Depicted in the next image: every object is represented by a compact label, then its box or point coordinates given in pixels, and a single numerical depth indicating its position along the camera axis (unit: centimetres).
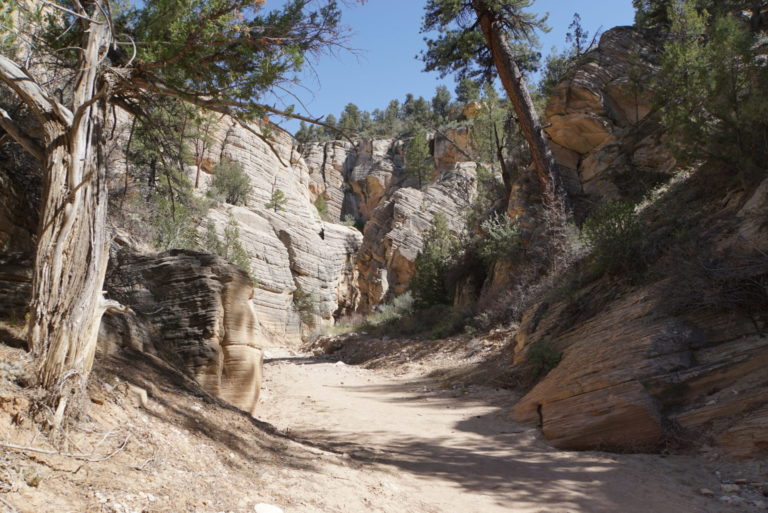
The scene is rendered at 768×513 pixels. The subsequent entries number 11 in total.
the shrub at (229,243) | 2377
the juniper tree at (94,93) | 325
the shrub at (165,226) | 1374
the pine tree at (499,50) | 1516
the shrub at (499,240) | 1572
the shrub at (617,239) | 824
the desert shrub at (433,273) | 2064
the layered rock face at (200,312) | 659
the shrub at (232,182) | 3359
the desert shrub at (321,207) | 5018
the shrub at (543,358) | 815
